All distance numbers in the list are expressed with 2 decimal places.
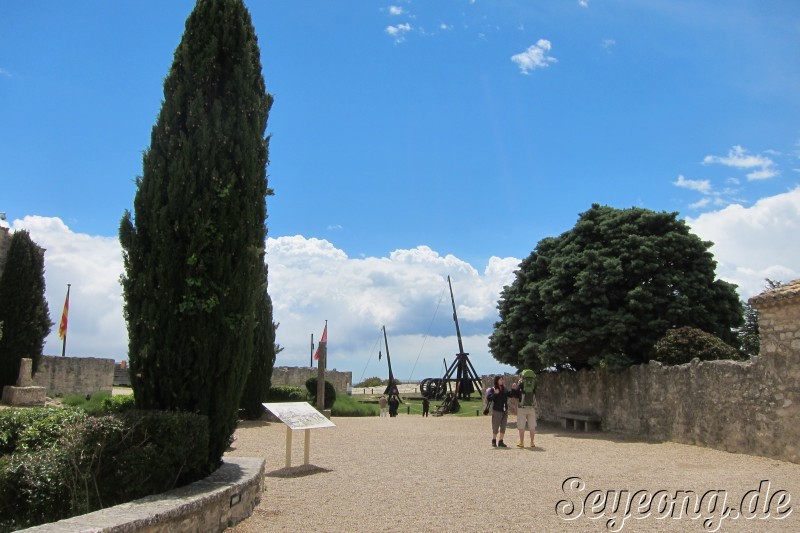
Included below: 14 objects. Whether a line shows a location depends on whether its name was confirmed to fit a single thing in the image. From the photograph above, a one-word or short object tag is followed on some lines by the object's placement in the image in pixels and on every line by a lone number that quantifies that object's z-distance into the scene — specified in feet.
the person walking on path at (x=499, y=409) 41.68
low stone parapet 13.79
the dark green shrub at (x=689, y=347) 44.52
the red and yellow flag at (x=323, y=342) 72.61
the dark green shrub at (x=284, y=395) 71.62
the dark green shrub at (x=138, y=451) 18.04
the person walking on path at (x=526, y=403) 41.66
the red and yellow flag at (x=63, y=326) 94.27
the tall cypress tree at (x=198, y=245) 21.62
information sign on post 30.17
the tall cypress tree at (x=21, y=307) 69.21
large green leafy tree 50.96
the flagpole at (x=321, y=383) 64.95
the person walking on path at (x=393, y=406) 85.15
